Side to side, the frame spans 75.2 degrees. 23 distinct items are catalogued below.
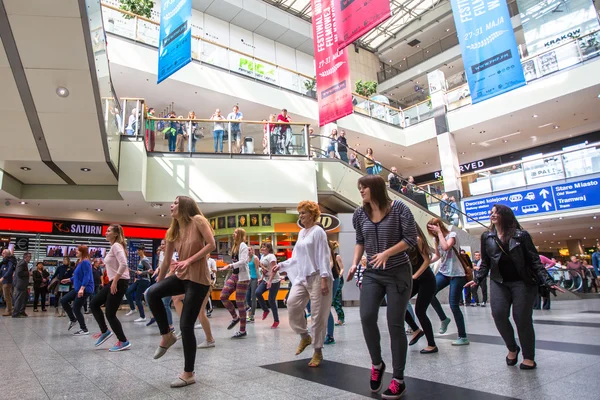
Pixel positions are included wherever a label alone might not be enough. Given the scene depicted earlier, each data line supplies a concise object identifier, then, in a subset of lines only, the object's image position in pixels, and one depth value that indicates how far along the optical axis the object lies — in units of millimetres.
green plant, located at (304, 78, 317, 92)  19188
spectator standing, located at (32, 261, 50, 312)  13141
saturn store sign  15827
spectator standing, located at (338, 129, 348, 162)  14617
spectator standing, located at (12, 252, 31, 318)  10297
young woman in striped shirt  2740
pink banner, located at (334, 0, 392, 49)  8367
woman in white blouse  3752
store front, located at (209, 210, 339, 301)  14180
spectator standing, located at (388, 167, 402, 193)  14891
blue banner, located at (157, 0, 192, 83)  9055
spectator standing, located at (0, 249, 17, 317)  10727
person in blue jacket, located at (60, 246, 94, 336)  6035
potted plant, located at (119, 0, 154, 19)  14758
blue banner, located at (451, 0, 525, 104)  9805
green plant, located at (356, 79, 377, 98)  21797
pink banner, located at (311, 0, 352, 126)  11062
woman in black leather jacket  3420
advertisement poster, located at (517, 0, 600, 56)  16047
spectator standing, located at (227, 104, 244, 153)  13196
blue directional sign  13875
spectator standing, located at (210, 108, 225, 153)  13000
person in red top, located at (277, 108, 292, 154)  13734
